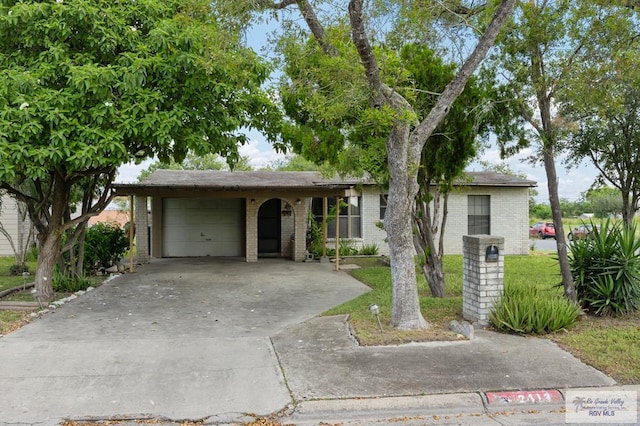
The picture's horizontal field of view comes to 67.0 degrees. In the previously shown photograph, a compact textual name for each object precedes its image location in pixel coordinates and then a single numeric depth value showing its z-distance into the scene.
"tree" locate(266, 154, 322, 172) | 43.88
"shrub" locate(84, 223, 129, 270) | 13.53
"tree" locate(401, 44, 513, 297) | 9.09
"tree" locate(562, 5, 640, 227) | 8.03
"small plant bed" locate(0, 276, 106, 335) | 7.73
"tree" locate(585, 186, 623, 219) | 37.50
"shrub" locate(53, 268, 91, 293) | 10.93
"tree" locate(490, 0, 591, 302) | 8.04
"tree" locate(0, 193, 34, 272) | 14.58
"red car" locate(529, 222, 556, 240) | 38.19
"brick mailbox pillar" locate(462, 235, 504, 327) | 7.19
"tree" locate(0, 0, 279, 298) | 7.88
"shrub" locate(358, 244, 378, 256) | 18.41
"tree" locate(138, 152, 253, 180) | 40.91
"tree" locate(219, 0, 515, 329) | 6.83
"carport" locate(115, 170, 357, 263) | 16.31
